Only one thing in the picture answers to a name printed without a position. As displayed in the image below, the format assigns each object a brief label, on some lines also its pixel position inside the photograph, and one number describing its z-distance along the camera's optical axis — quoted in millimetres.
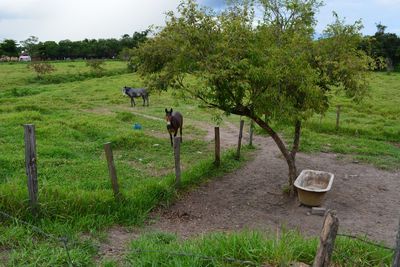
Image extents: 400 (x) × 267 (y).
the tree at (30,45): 81750
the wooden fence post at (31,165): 6340
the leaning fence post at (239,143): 12400
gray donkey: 26203
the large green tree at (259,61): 8320
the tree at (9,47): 81188
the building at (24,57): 89812
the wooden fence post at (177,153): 8867
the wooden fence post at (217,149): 10943
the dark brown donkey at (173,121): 13430
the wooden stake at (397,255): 3520
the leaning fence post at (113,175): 7412
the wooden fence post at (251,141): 13811
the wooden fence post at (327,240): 3627
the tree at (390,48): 58312
